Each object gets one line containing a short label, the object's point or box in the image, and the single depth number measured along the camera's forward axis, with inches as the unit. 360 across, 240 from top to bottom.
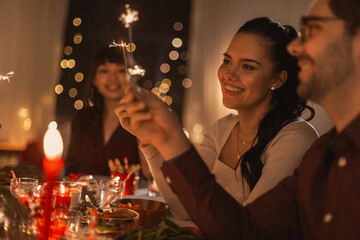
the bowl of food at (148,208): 57.7
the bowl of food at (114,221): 45.9
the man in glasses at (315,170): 45.6
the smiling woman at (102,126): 131.4
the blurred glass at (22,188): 55.9
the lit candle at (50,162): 28.4
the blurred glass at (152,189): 94.0
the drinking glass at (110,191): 70.8
